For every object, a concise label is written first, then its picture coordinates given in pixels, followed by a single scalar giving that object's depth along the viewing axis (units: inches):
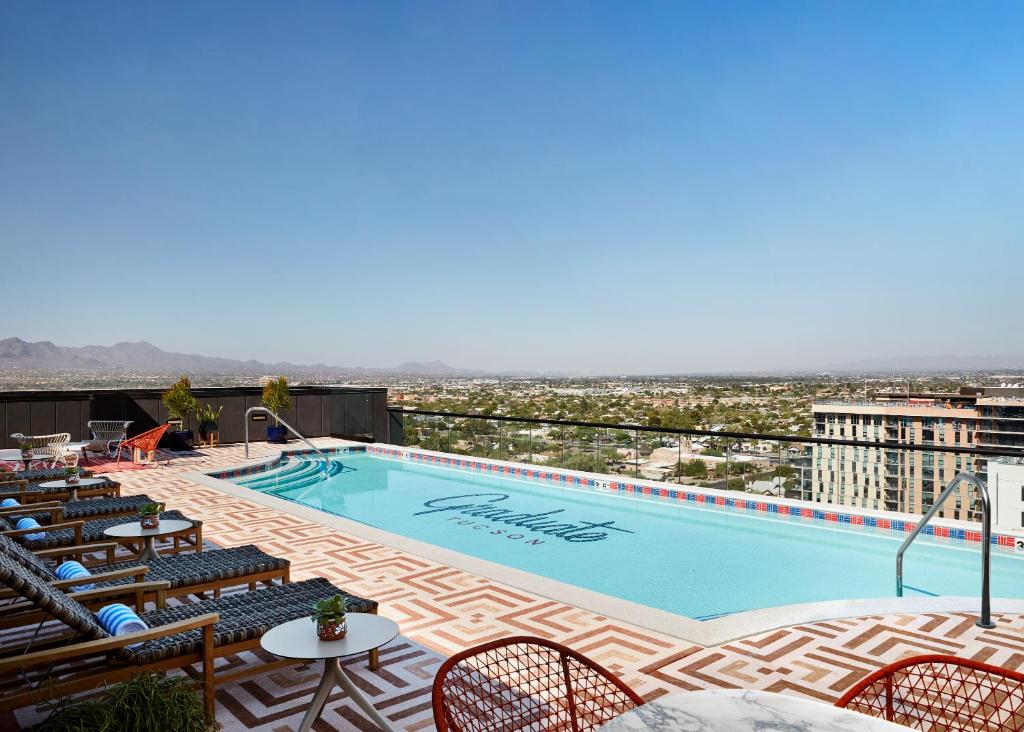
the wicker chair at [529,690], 73.4
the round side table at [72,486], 243.9
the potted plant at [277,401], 540.1
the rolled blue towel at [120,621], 111.3
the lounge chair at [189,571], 135.1
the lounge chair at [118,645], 96.1
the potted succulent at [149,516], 183.9
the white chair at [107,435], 427.8
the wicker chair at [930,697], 77.0
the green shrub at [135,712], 75.4
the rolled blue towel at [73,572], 140.8
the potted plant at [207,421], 523.8
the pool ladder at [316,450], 490.3
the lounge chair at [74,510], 205.7
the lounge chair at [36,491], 239.5
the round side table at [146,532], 178.9
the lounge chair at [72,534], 176.7
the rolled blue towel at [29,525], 183.3
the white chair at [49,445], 383.2
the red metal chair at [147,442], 422.6
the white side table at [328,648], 102.7
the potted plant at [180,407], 498.0
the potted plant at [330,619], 107.1
